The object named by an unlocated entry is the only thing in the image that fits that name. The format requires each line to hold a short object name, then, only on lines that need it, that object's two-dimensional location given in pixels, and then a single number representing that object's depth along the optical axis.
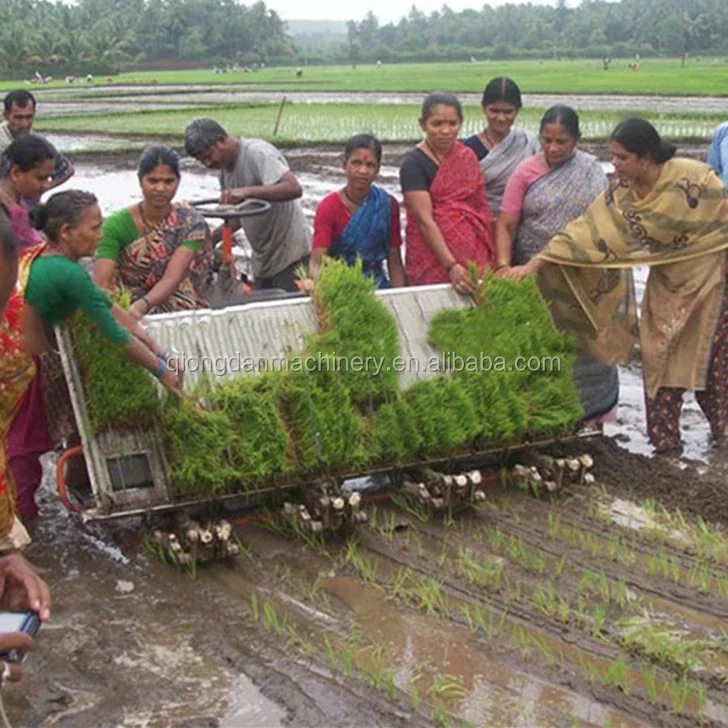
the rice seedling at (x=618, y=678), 3.56
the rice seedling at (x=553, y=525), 4.78
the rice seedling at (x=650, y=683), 3.49
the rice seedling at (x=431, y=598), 4.14
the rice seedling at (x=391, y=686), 3.58
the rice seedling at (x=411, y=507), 4.97
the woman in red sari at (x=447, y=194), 5.41
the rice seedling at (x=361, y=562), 4.42
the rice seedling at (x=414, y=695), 3.50
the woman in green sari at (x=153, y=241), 4.89
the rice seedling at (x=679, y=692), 3.44
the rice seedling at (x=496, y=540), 4.66
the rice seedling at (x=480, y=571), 4.31
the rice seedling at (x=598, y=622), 3.89
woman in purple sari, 5.54
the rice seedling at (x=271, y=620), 4.04
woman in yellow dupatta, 5.38
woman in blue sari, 5.38
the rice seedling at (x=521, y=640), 3.80
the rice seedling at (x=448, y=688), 3.60
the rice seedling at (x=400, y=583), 4.27
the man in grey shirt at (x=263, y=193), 5.63
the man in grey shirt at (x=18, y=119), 6.81
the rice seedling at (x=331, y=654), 3.78
